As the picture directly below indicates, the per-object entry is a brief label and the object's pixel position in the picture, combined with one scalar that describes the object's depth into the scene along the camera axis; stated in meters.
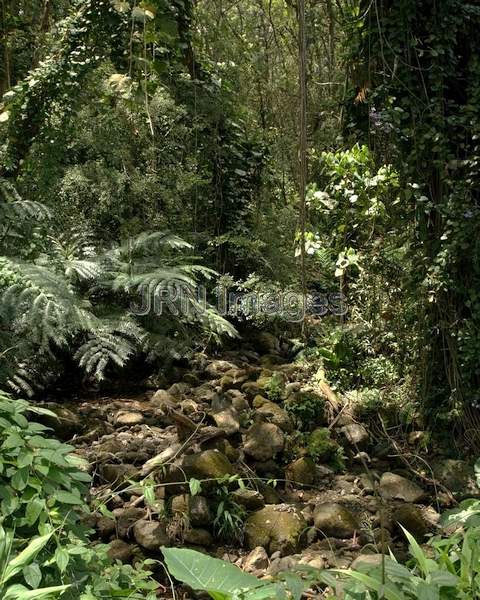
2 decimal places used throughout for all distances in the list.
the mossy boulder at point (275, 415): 3.79
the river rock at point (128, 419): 3.81
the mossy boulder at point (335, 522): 2.97
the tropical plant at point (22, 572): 1.34
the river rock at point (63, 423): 3.54
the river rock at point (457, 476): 3.30
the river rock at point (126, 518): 2.79
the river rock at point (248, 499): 3.03
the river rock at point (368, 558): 2.41
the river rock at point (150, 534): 2.68
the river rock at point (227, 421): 3.57
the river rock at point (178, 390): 4.25
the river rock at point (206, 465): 2.97
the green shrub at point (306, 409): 3.94
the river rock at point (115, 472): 3.10
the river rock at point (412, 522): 2.95
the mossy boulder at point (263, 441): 3.44
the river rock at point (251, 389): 4.23
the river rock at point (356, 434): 3.83
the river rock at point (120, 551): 2.58
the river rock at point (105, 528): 2.77
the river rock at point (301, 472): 3.41
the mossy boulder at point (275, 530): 2.80
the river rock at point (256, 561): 2.69
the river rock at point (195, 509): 2.86
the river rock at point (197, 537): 2.80
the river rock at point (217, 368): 4.64
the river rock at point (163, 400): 4.01
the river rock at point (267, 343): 5.24
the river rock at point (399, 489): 3.29
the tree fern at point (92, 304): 3.48
